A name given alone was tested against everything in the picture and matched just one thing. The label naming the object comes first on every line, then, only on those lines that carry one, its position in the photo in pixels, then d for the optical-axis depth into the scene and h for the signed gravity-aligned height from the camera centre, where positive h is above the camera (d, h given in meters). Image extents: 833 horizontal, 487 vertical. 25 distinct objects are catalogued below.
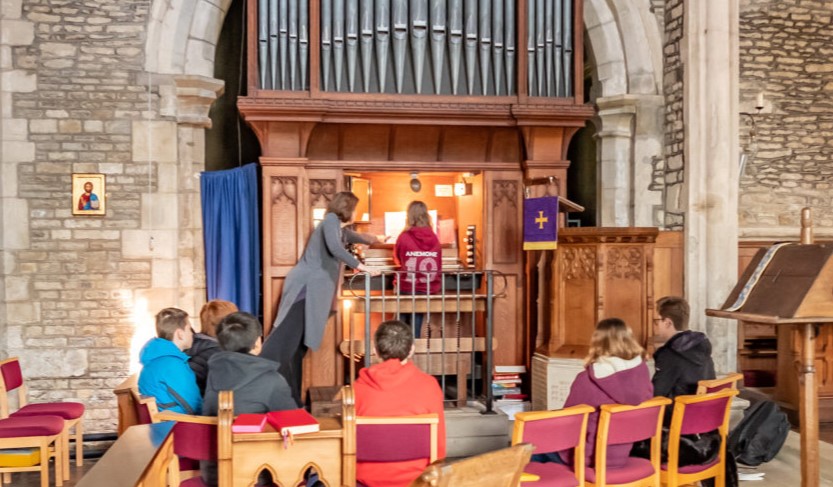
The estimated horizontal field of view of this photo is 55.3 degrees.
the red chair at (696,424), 3.78 -0.93
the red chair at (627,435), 3.46 -0.89
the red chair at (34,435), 4.66 -1.18
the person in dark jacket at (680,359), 4.34 -0.69
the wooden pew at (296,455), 2.98 -0.83
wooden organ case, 6.82 +1.12
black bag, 5.32 -1.36
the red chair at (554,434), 3.18 -0.82
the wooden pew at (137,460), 2.18 -0.68
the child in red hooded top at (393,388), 3.30 -0.66
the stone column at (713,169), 6.69 +0.56
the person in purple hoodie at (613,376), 3.70 -0.67
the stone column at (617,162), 7.67 +0.70
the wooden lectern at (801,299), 3.29 -0.28
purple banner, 6.30 +0.10
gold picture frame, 6.77 +0.36
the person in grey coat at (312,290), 6.21 -0.43
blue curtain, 7.18 +0.03
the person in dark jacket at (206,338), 4.50 -0.59
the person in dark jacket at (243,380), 3.52 -0.64
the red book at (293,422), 2.97 -0.71
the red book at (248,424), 3.01 -0.72
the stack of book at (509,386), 6.83 -1.32
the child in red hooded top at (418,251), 6.59 -0.13
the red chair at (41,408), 5.10 -1.16
